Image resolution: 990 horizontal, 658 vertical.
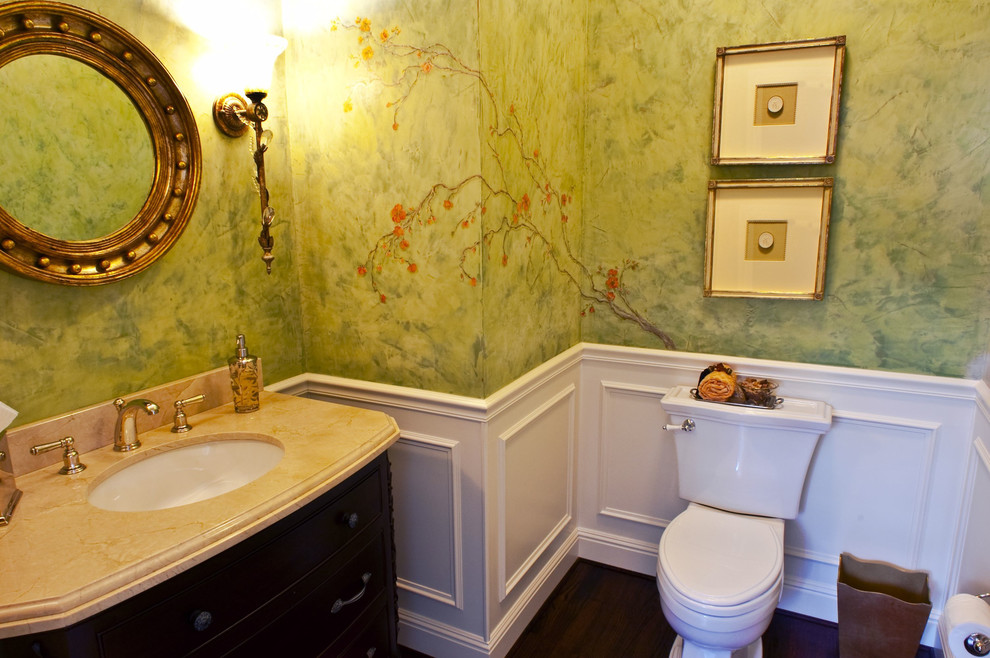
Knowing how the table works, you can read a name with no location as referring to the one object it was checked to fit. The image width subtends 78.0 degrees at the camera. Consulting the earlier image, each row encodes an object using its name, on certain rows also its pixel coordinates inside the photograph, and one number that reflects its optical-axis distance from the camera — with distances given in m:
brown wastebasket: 1.82
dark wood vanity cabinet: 0.95
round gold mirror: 1.23
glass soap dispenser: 1.61
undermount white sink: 1.33
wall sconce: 1.58
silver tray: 1.94
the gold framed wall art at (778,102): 1.85
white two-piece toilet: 1.58
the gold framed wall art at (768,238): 1.94
